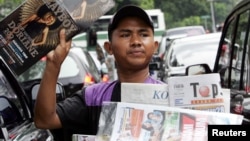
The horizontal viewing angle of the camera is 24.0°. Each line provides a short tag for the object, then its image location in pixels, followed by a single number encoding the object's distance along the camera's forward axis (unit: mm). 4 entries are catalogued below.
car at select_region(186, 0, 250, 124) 3748
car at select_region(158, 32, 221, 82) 11102
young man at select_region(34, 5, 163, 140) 2541
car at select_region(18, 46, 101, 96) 8328
